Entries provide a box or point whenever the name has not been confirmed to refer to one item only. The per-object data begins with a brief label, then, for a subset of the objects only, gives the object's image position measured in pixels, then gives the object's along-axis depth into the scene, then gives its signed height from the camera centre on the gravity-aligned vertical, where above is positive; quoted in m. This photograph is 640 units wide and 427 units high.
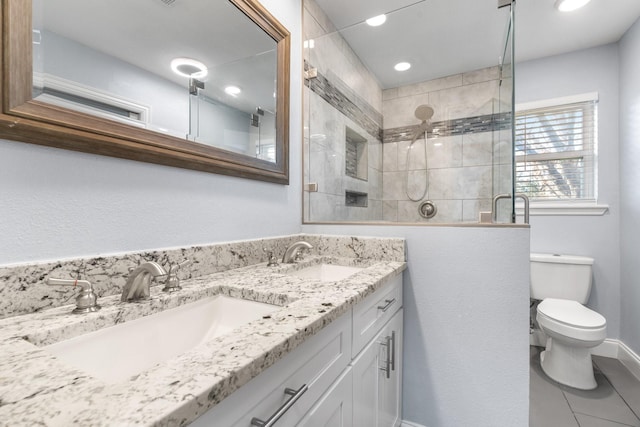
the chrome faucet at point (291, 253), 1.28 -0.18
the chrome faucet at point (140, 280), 0.72 -0.17
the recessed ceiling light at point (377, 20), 1.88 +1.29
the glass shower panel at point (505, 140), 1.37 +0.44
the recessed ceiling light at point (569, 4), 1.77 +1.32
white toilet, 1.70 -0.64
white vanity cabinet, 0.49 -0.40
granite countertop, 0.33 -0.23
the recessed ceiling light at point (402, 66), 2.30 +1.20
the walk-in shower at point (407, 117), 1.75 +0.74
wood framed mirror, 0.61 +0.24
